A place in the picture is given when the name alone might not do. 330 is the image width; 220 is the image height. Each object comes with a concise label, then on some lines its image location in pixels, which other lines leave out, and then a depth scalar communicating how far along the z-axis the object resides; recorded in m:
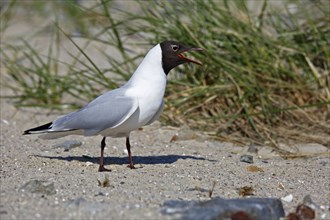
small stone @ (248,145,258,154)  10.43
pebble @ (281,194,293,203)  7.31
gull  8.34
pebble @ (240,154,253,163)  9.62
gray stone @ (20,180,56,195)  6.96
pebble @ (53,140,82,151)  10.02
